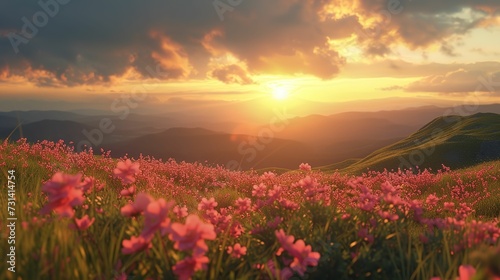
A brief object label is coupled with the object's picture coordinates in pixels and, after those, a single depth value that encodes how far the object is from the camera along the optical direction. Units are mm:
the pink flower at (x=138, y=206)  2924
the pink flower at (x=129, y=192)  4377
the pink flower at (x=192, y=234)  2631
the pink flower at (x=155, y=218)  2668
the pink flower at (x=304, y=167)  7141
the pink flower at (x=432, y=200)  5695
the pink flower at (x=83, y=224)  3553
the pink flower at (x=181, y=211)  4809
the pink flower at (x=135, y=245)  2949
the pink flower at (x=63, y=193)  3041
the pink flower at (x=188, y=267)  2701
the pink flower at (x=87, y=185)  3969
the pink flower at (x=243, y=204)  5285
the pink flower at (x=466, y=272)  2357
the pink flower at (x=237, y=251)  3695
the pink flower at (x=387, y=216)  4285
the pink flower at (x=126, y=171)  4090
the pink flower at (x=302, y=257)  3170
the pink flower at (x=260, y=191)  5614
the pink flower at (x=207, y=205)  5137
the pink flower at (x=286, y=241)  3262
